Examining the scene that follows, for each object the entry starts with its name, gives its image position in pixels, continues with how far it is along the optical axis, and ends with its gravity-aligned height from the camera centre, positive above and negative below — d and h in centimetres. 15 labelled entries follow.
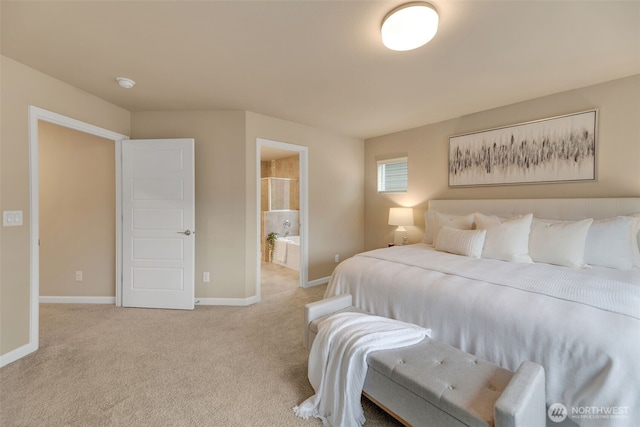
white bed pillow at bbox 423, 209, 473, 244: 307 -13
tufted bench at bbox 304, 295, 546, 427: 106 -79
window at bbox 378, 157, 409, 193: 431 +60
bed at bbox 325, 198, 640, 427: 121 -51
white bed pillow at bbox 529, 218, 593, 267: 221 -27
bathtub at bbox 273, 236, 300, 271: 526 -83
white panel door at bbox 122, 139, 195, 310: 316 -9
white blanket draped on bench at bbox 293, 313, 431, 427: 147 -85
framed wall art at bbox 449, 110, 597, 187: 271 +66
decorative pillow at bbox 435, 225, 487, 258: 257 -30
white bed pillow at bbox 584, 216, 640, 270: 215 -27
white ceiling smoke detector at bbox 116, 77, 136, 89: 244 +119
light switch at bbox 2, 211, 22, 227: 208 -5
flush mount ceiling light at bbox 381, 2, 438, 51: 155 +111
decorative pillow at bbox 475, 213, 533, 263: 240 -27
